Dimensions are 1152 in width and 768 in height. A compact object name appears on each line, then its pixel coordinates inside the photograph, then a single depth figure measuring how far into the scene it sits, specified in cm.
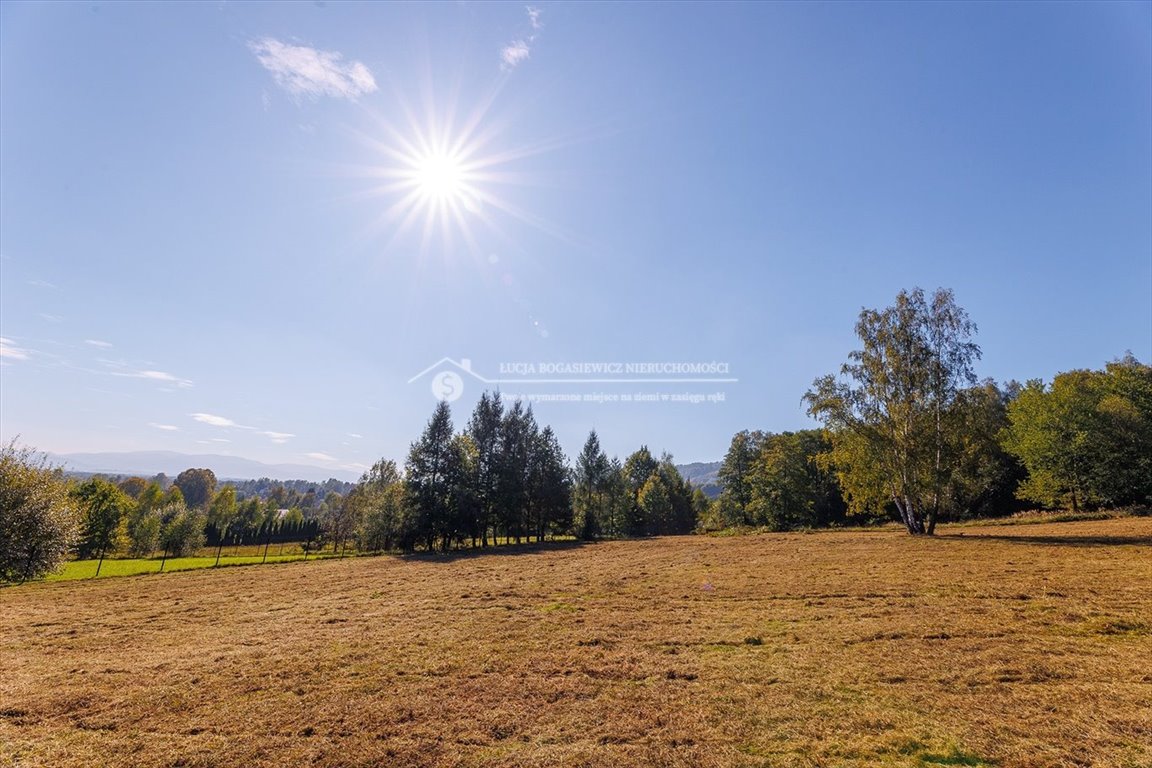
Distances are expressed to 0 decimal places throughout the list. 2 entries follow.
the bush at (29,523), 2183
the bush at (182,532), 6206
